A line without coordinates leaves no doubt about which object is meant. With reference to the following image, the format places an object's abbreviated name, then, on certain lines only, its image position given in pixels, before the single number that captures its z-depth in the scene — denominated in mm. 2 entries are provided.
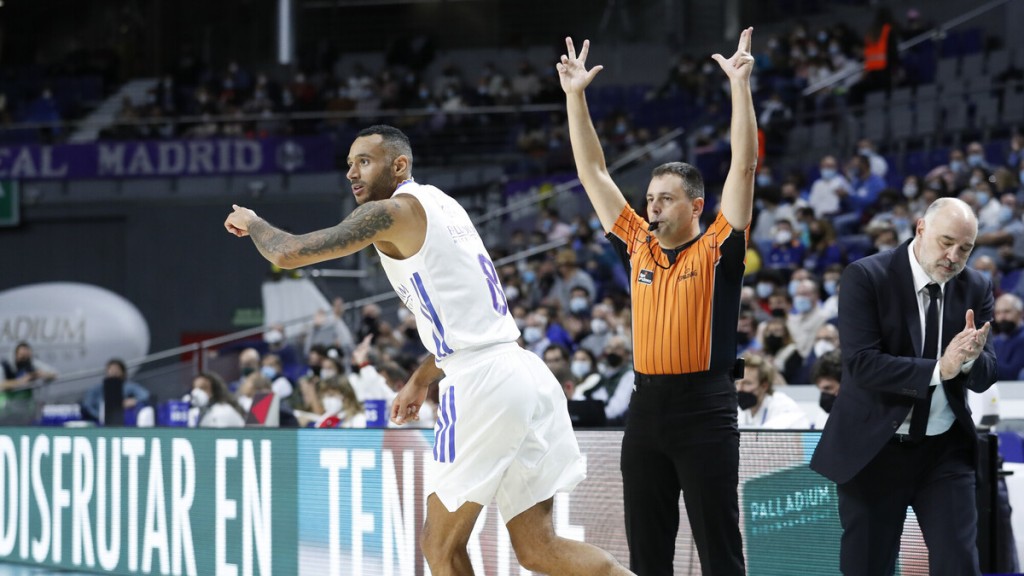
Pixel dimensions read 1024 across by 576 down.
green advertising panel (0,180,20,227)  25844
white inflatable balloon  24125
